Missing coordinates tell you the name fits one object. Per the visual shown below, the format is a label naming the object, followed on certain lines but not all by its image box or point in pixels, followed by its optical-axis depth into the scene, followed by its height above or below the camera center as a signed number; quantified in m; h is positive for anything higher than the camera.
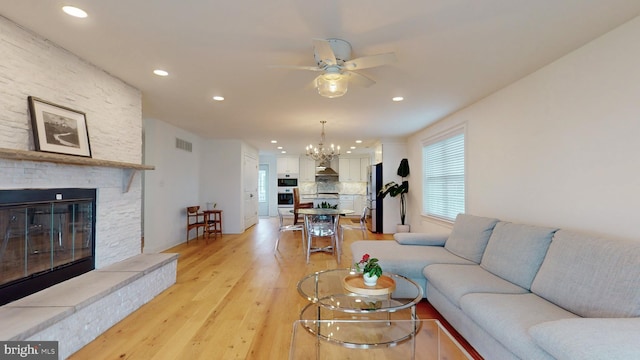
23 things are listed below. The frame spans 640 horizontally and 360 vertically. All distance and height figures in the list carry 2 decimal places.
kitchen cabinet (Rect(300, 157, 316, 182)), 10.27 +0.59
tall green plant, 6.48 -0.09
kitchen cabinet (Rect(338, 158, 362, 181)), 10.29 +0.51
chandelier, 6.21 +0.68
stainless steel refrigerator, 6.96 -0.39
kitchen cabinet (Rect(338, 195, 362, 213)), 10.06 -0.63
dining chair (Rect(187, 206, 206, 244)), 5.83 -0.74
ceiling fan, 2.04 +0.94
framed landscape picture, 2.21 +0.48
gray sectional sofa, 1.32 -0.71
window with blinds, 4.51 +0.14
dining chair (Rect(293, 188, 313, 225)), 6.52 -0.41
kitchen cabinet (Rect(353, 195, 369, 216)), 9.96 -0.66
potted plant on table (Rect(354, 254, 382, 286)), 2.17 -0.68
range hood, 9.66 +0.40
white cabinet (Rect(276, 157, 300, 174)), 10.22 +0.67
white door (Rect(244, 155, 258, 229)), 7.47 -0.18
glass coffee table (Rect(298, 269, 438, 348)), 1.99 -0.88
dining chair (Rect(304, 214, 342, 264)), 4.84 -0.83
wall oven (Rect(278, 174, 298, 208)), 10.23 -0.09
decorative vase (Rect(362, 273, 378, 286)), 2.17 -0.73
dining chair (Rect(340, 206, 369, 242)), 5.17 -0.69
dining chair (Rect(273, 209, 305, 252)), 5.19 -0.80
